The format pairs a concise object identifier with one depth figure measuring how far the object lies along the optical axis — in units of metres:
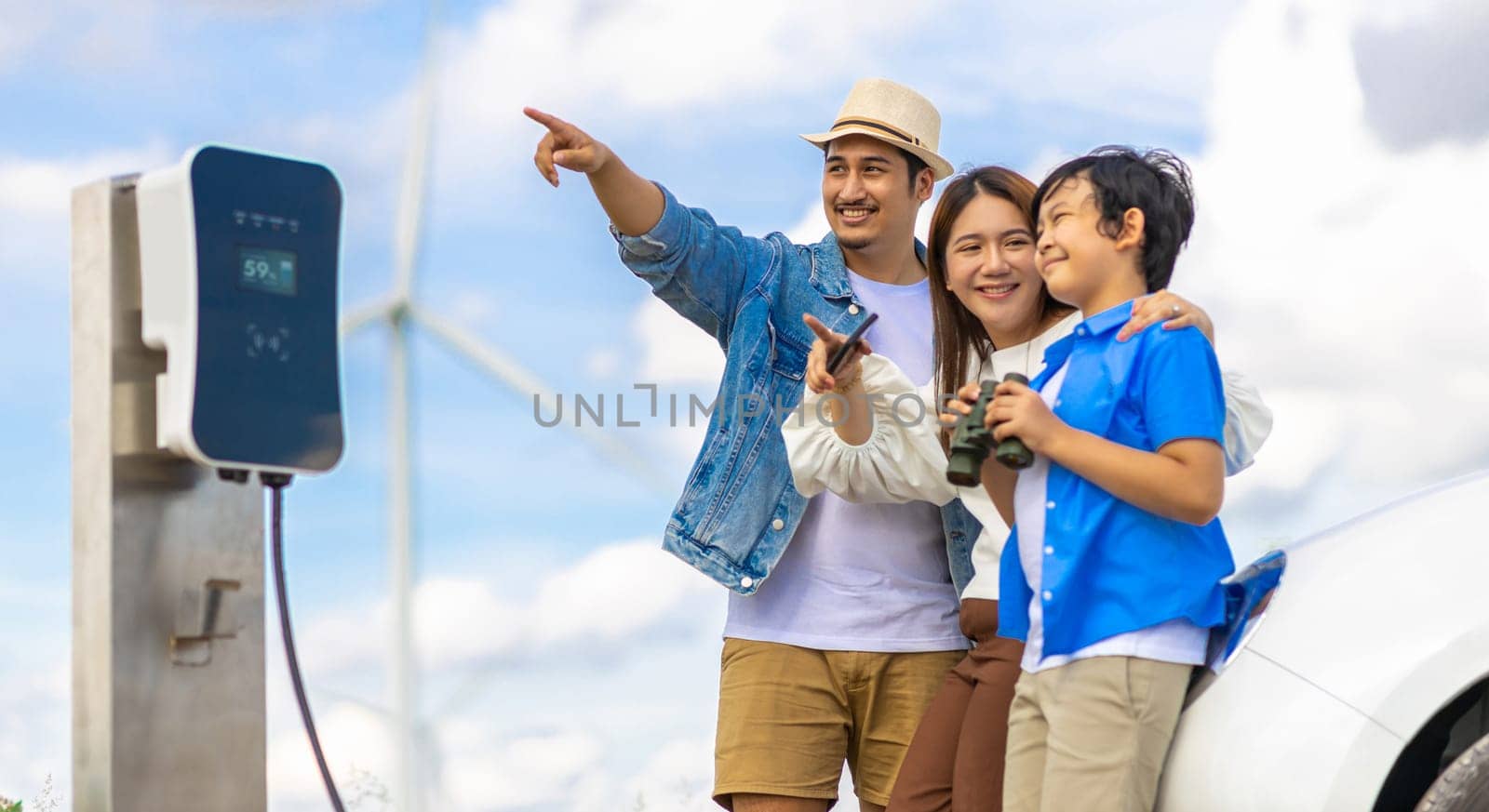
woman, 2.68
